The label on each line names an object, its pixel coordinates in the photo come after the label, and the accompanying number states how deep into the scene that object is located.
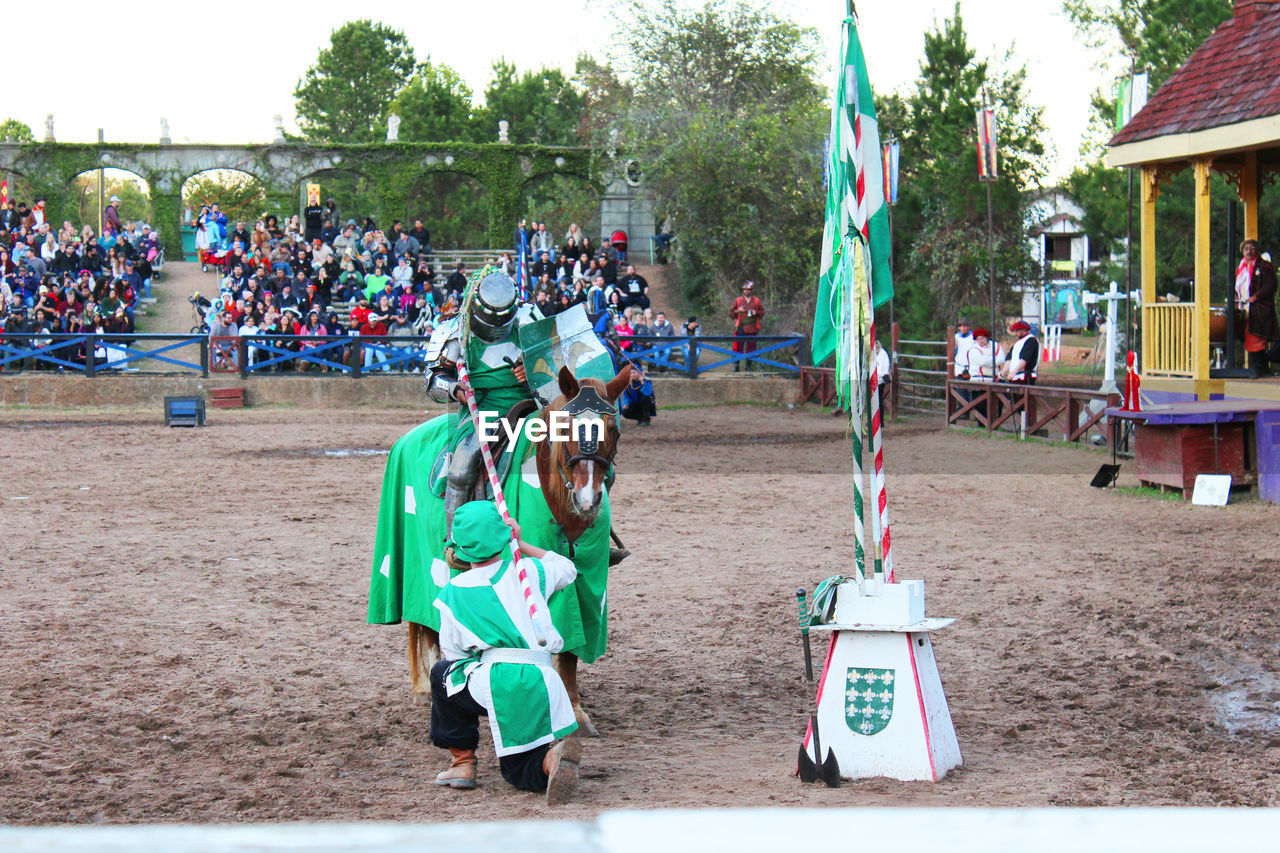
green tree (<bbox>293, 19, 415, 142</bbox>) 69.00
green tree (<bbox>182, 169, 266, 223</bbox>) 55.81
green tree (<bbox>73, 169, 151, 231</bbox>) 78.38
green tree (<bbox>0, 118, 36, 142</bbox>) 70.81
